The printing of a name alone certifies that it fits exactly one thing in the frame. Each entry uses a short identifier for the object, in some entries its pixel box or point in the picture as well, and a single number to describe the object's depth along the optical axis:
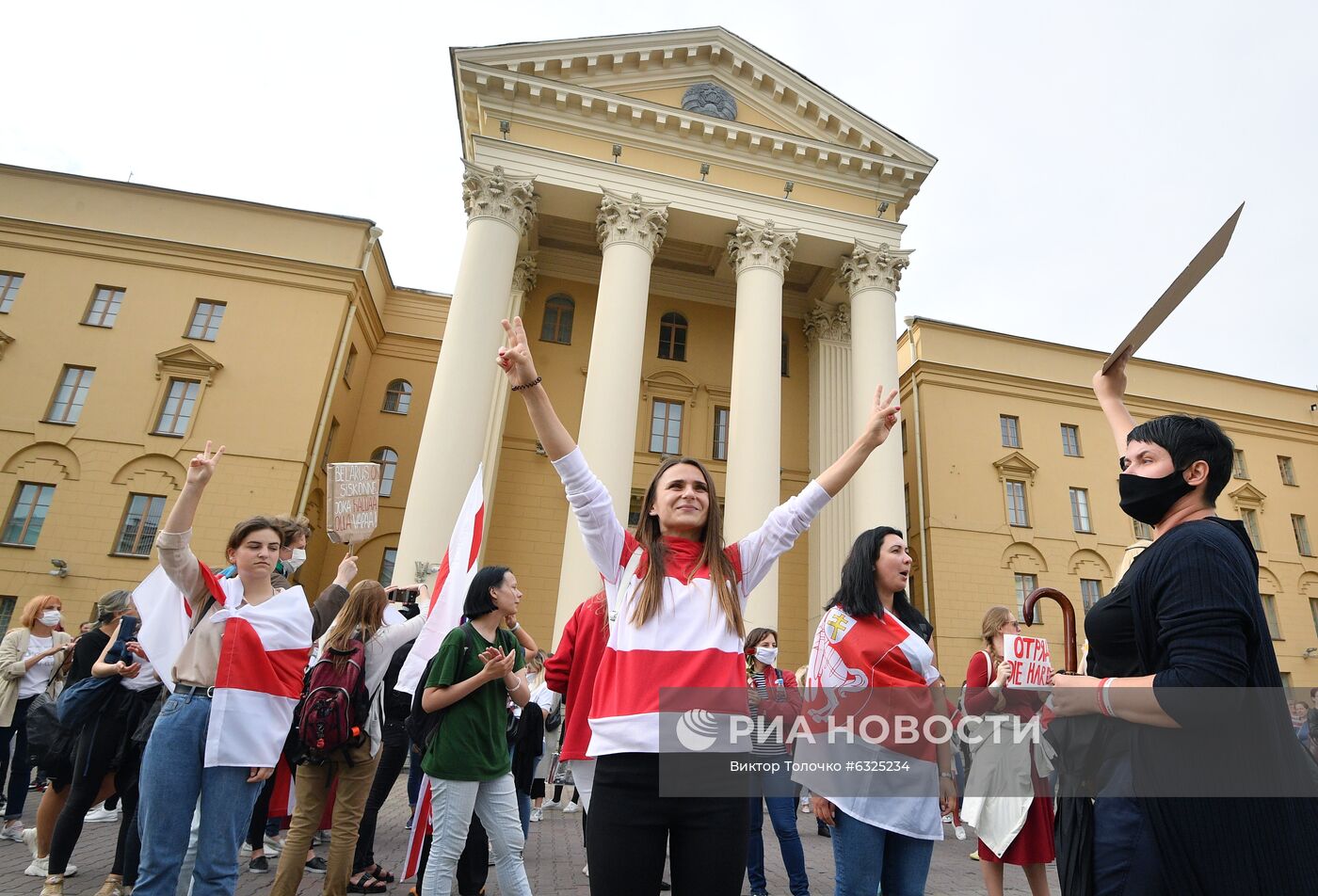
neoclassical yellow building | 18.50
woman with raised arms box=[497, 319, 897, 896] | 2.15
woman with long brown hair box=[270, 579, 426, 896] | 4.37
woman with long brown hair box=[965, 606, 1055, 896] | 4.56
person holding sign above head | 1.82
